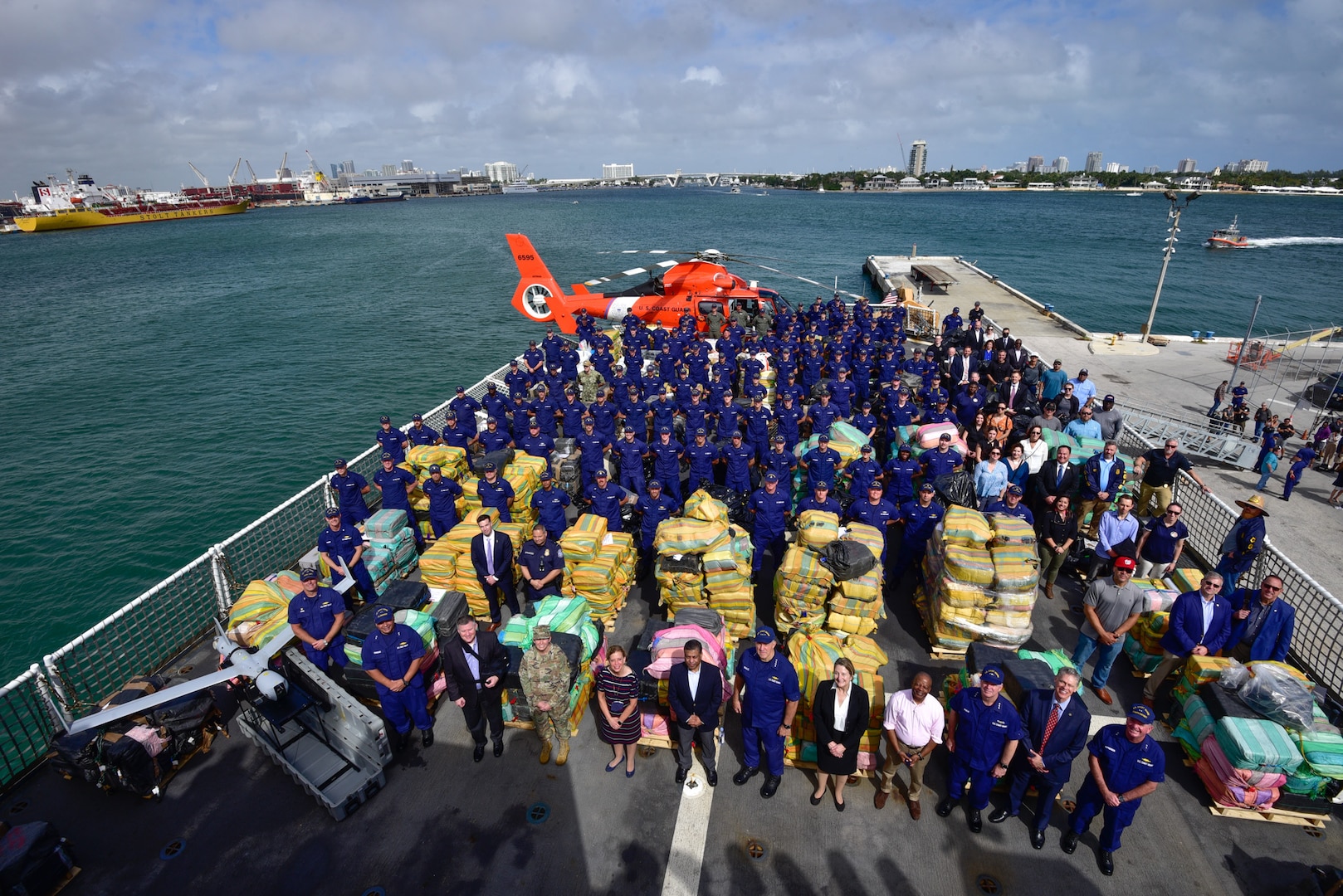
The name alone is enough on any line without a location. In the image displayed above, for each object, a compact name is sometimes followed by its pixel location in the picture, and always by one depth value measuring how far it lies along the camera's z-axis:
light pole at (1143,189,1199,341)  19.19
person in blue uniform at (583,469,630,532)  8.51
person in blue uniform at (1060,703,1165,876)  4.59
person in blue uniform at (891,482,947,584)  7.85
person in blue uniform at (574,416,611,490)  10.32
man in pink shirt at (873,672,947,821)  5.02
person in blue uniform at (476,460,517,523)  8.71
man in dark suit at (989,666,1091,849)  4.85
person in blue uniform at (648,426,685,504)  10.08
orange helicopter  20.66
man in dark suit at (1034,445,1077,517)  8.67
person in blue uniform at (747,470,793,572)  8.33
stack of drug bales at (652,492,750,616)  7.09
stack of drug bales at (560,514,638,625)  7.38
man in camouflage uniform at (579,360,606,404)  15.17
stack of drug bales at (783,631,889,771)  5.66
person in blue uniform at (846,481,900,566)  7.83
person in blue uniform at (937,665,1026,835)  4.92
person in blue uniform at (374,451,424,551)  9.25
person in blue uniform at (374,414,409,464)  10.78
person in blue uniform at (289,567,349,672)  6.48
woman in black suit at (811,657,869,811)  5.02
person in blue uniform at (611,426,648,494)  10.08
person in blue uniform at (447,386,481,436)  12.07
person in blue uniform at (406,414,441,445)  11.18
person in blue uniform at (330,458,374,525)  9.16
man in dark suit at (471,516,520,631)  7.40
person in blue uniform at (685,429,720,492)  10.19
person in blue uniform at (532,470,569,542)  8.37
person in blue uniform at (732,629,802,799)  5.18
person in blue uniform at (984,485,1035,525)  7.83
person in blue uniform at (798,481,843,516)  7.75
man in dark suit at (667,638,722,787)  5.25
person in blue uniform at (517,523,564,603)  7.30
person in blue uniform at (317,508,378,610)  7.80
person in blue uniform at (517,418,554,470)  10.63
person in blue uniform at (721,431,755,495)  9.99
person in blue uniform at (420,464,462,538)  8.95
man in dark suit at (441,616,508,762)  5.63
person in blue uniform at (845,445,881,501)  8.77
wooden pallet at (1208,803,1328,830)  5.29
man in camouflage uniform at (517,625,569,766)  5.52
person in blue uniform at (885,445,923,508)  9.01
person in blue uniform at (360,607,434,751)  5.80
